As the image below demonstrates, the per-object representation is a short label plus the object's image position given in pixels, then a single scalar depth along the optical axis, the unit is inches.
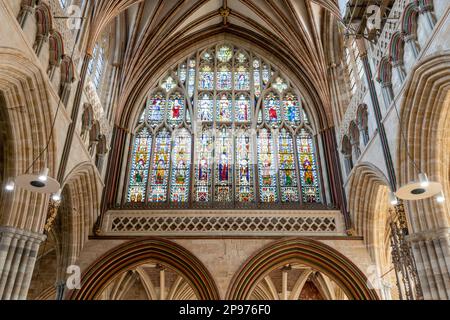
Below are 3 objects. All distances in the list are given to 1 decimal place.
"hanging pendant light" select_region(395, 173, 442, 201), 295.1
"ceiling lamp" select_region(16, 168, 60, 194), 320.4
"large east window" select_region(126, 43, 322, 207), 639.1
